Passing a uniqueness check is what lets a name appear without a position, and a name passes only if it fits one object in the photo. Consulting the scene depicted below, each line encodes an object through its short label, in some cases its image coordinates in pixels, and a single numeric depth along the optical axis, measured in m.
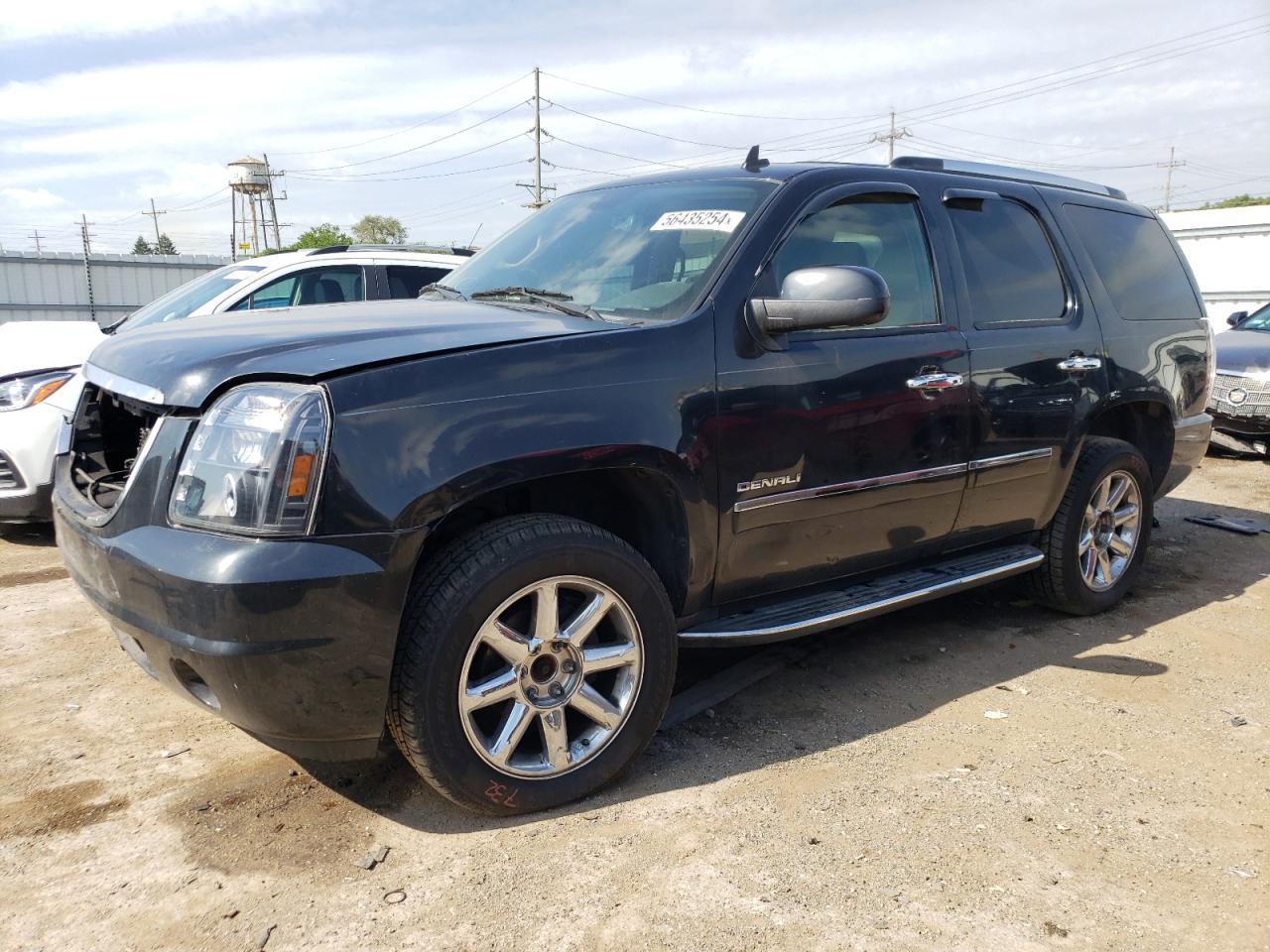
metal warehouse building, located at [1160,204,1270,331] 19.91
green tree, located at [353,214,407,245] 85.81
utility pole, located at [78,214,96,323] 23.80
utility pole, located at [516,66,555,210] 52.75
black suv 2.48
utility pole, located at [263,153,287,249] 72.50
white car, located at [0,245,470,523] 5.52
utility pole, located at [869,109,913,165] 59.66
